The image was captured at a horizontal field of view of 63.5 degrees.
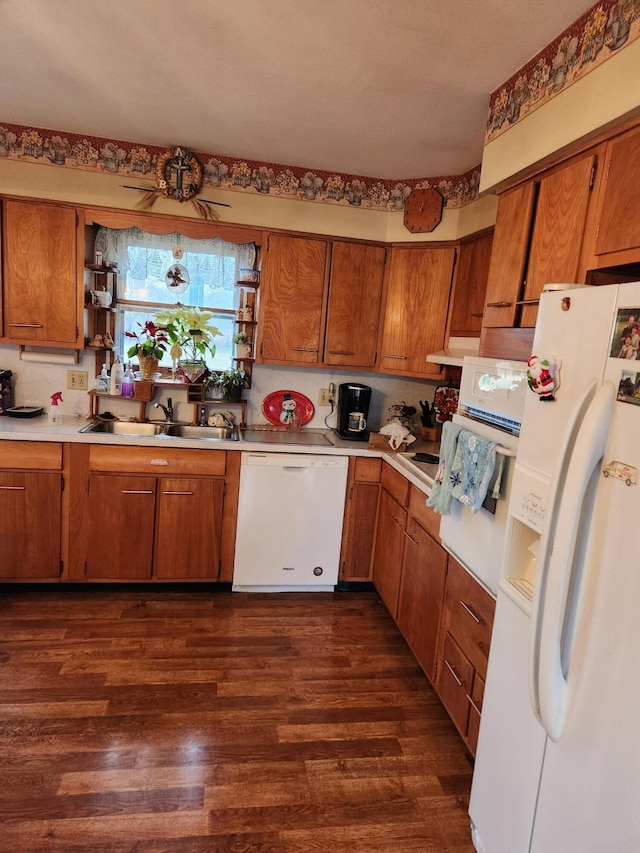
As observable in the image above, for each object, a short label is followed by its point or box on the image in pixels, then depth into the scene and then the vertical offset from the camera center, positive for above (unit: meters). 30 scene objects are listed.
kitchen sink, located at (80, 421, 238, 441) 3.18 -0.58
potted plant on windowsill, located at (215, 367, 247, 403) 3.25 -0.26
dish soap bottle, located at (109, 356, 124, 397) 3.10 -0.29
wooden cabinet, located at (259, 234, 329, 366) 3.09 +0.28
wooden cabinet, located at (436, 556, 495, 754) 1.80 -1.05
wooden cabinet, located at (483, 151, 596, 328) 1.58 +0.44
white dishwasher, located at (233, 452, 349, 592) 2.91 -0.98
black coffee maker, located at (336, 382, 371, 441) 3.29 -0.37
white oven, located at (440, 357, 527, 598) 1.69 -0.23
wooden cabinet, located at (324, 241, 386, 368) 3.16 +0.30
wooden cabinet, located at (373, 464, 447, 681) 2.25 -1.00
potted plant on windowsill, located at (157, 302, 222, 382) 3.12 +0.03
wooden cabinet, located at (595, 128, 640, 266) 1.37 +0.47
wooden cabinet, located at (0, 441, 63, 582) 2.70 -0.99
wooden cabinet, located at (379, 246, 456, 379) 3.04 +0.30
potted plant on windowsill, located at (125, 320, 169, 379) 3.09 -0.09
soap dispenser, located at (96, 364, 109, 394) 3.18 -0.32
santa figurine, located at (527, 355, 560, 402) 1.25 -0.02
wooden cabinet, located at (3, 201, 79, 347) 2.82 +0.28
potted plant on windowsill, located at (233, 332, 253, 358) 3.25 -0.01
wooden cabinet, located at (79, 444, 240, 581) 2.79 -0.97
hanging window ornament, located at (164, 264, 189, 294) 3.21 +0.36
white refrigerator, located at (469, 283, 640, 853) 0.96 -0.43
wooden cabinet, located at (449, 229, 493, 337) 2.71 +0.42
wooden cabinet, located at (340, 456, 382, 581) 3.02 -0.97
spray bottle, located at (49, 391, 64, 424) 3.04 -0.52
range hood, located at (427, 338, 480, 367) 2.55 +0.05
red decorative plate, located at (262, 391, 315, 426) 3.45 -0.40
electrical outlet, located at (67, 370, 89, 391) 3.21 -0.32
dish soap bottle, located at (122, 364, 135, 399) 3.16 -0.33
